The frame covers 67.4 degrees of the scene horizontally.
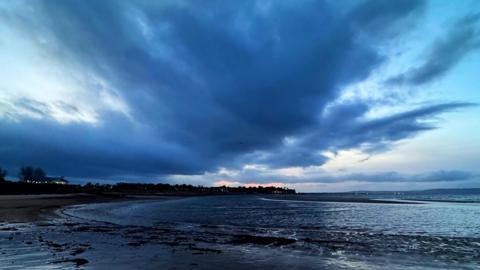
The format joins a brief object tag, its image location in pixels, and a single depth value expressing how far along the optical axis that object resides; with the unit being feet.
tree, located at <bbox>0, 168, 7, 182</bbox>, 607.37
